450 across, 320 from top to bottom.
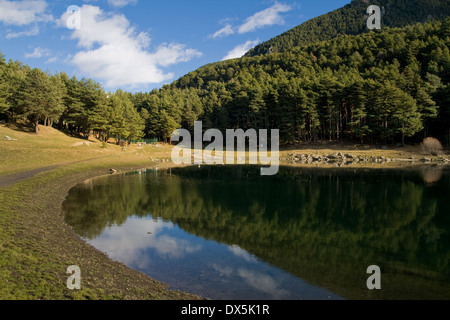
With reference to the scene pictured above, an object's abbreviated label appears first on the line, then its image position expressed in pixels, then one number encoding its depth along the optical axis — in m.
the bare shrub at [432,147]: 66.69
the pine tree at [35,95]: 62.41
